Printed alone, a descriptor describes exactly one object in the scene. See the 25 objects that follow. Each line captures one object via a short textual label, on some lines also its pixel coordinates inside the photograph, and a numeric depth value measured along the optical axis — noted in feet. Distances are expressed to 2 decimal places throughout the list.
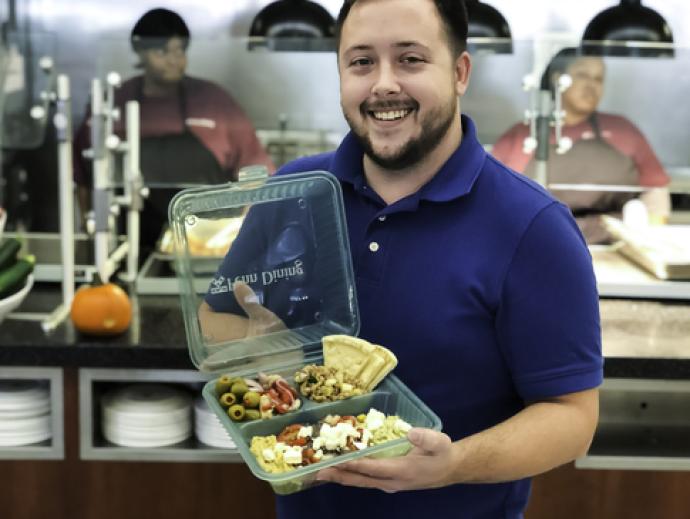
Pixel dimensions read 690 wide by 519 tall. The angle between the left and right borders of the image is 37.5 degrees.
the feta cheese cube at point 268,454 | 4.25
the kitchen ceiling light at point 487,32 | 9.29
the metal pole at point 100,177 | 8.09
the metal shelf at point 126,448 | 7.53
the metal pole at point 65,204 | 7.87
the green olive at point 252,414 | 4.55
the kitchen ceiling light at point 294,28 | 9.22
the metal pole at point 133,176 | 8.71
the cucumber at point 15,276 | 7.82
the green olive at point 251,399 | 4.56
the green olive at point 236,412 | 4.53
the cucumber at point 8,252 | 8.01
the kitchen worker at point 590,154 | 9.07
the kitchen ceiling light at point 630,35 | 9.09
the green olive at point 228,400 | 4.60
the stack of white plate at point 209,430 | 7.64
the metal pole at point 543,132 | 8.84
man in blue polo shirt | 4.48
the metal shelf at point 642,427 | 7.58
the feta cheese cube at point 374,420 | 4.44
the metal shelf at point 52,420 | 7.55
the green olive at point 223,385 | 4.68
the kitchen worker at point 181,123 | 9.37
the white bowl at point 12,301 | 7.83
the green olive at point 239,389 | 4.62
